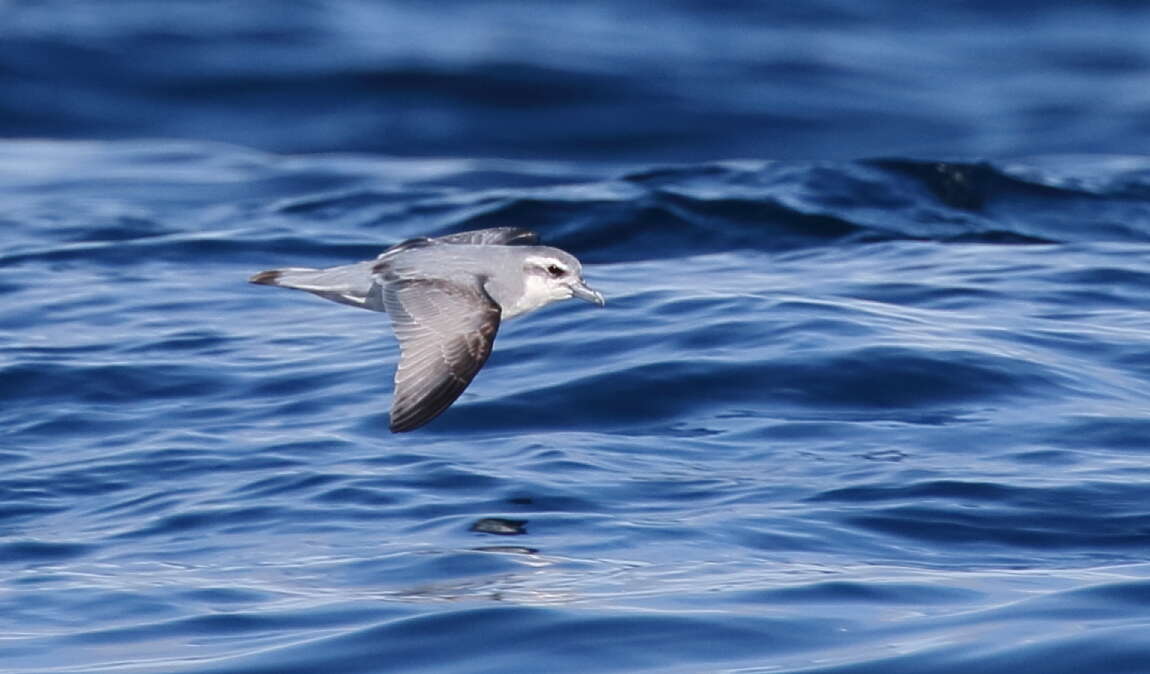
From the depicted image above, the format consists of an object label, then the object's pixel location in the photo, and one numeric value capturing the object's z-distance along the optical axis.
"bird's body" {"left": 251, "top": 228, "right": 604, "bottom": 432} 14.53
